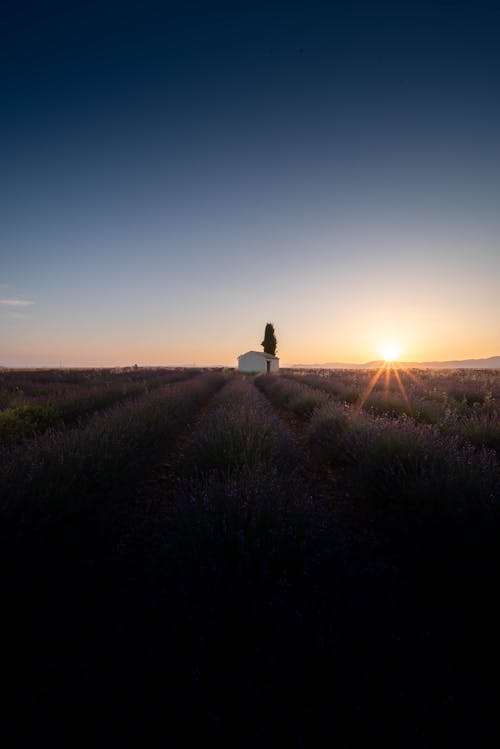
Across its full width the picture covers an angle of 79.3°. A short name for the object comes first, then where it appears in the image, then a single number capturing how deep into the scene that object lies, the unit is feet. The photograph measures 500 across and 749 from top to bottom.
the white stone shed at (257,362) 139.44
